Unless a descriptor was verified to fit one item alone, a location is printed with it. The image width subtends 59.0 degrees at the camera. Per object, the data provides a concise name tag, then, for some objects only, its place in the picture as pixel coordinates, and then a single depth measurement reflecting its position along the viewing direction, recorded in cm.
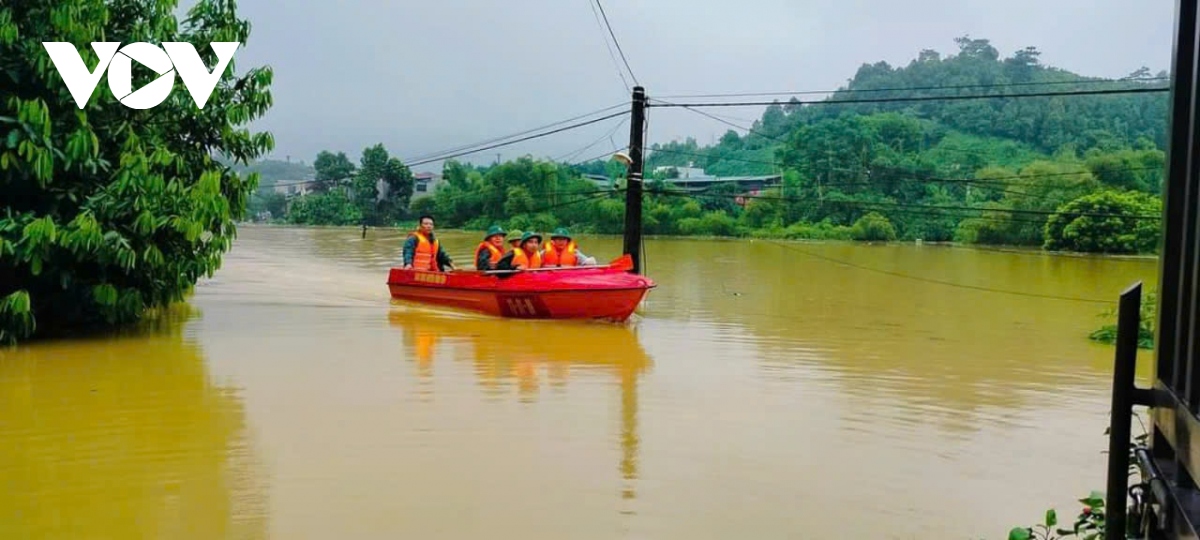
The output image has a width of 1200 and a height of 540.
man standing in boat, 1936
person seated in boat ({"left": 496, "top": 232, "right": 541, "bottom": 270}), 1752
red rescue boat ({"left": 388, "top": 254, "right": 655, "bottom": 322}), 1659
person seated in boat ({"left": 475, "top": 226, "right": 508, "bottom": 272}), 1811
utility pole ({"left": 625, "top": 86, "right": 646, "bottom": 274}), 1888
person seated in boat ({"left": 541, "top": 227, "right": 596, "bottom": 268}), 1825
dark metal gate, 275
